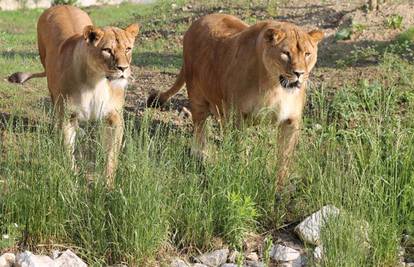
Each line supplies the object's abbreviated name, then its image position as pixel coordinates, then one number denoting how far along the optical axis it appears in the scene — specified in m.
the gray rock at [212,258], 11.62
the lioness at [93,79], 13.61
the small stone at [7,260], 10.98
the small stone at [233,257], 11.72
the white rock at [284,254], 11.77
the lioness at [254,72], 13.01
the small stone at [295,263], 11.71
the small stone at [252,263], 11.64
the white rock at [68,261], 10.84
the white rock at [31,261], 10.72
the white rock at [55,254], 11.21
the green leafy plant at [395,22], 22.05
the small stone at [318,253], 11.14
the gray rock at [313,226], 11.38
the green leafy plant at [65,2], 42.31
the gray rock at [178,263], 11.36
